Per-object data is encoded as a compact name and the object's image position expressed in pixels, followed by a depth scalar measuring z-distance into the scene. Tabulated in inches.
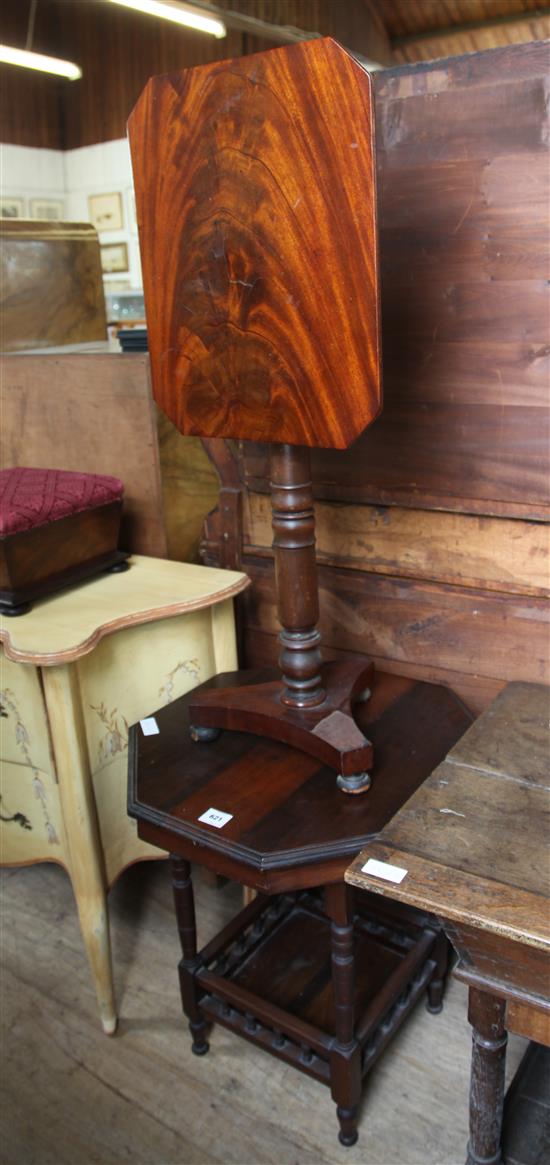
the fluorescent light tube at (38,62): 204.4
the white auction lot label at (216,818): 48.8
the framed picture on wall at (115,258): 313.9
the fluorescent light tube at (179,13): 179.8
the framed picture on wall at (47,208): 317.1
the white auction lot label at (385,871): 39.4
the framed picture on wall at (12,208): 300.6
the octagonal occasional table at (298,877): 47.6
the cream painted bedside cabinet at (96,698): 58.1
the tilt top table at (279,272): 38.7
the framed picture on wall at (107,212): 309.4
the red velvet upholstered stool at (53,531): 60.8
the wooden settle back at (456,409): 50.5
